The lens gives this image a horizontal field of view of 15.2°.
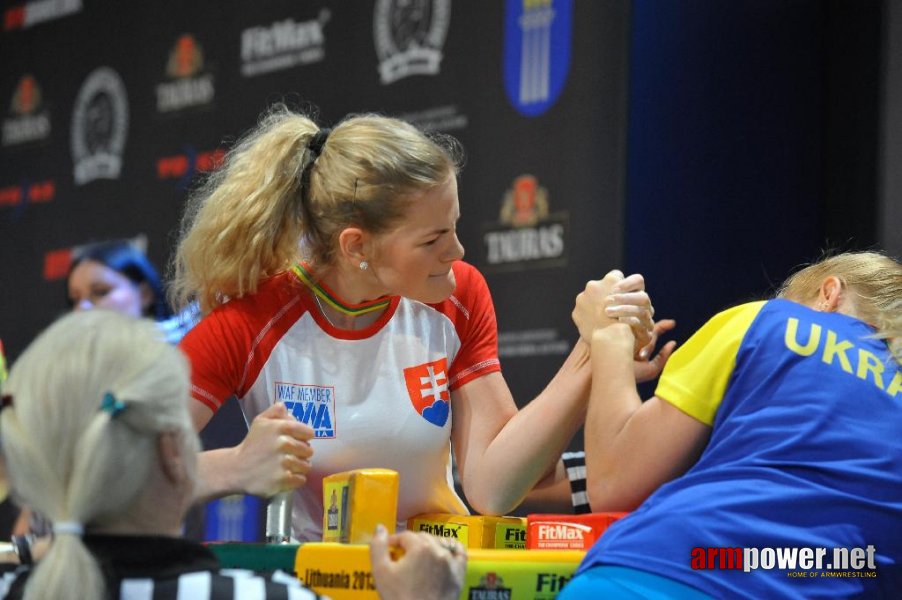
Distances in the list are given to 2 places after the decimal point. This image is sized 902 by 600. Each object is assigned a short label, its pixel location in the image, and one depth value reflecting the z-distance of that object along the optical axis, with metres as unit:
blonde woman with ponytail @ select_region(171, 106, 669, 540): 3.94
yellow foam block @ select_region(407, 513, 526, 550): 3.74
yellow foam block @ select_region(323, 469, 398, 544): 3.63
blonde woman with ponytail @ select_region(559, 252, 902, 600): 3.54
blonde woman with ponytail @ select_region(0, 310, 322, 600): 3.30
